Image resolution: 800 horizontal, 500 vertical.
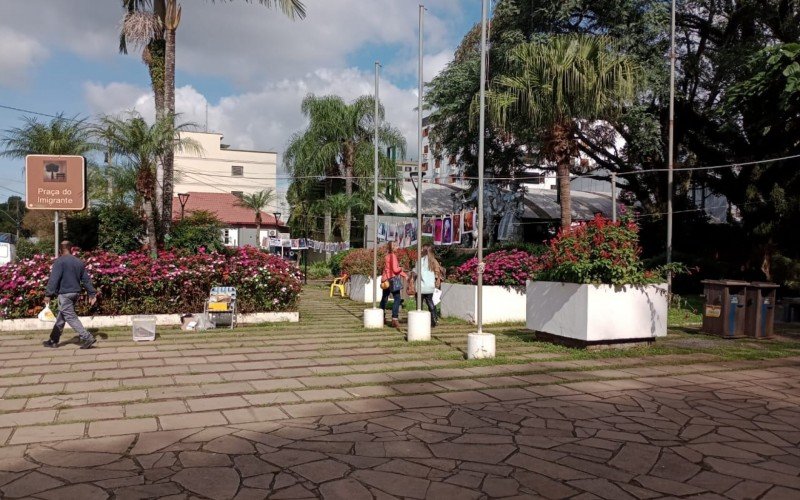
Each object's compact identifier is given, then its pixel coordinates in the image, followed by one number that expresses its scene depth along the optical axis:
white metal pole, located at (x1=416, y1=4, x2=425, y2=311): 12.05
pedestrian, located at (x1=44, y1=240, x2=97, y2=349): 10.12
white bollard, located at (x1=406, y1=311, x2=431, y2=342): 11.23
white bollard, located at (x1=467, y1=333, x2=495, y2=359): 9.45
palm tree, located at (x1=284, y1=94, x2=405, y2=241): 40.34
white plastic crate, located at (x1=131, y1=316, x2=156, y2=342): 11.21
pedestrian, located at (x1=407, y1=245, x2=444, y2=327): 12.80
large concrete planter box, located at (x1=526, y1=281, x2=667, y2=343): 10.01
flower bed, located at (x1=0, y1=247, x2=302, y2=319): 12.81
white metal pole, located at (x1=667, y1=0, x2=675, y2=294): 19.77
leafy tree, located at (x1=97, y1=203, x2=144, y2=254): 17.14
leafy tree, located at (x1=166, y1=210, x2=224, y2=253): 17.67
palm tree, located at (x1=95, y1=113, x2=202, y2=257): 15.05
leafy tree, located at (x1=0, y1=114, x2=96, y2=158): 21.06
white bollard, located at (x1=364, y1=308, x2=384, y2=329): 13.27
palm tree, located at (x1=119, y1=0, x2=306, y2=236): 16.55
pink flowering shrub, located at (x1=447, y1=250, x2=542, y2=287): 13.95
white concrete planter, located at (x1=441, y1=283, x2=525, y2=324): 14.02
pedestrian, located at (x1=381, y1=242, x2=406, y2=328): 12.80
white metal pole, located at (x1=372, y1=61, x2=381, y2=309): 13.25
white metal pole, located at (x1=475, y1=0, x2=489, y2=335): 9.35
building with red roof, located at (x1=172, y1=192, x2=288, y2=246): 51.59
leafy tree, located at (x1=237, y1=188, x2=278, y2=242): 50.44
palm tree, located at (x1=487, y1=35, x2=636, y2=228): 14.58
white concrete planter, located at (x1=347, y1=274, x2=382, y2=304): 20.02
